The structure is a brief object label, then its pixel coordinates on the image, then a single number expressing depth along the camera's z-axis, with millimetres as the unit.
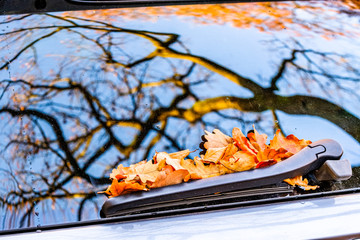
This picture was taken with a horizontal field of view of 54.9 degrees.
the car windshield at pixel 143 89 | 1253
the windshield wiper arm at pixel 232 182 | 1165
